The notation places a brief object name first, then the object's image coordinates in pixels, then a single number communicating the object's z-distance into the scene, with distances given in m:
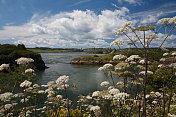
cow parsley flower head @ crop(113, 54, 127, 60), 4.56
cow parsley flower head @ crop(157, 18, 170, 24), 3.66
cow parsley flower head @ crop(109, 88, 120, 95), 3.85
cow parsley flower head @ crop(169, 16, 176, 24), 3.39
